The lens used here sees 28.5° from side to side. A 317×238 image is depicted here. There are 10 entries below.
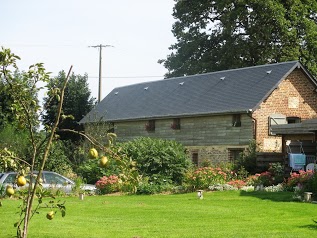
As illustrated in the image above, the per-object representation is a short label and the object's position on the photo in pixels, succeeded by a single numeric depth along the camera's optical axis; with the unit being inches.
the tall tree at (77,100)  2080.5
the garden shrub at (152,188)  1027.3
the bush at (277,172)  1110.3
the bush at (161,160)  1160.8
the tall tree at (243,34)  1831.9
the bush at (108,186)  1064.8
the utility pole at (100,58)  2225.6
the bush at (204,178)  1048.2
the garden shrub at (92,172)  1240.5
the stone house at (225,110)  1438.2
